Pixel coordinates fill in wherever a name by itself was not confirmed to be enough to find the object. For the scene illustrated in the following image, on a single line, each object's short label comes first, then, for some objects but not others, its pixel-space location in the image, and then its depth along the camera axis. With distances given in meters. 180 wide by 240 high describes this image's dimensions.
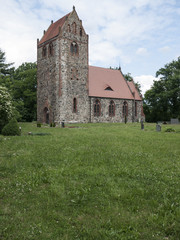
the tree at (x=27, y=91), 45.93
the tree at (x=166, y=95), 46.75
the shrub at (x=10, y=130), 15.87
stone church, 32.72
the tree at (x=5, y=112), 17.30
